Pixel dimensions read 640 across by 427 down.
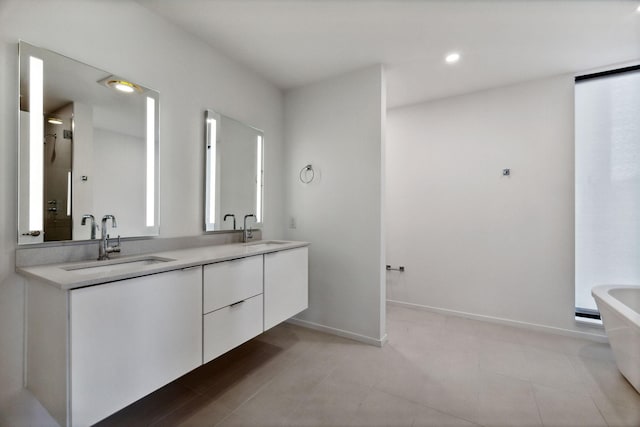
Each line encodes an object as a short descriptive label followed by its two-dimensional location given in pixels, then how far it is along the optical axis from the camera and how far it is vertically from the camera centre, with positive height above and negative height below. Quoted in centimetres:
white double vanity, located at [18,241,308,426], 108 -54
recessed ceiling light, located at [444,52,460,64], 234 +139
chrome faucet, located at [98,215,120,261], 156 -20
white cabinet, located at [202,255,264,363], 160 -59
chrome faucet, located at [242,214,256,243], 258 -19
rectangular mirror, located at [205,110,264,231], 226 +37
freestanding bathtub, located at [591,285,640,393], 171 -74
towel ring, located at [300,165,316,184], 287 +43
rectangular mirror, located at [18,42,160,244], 137 +36
